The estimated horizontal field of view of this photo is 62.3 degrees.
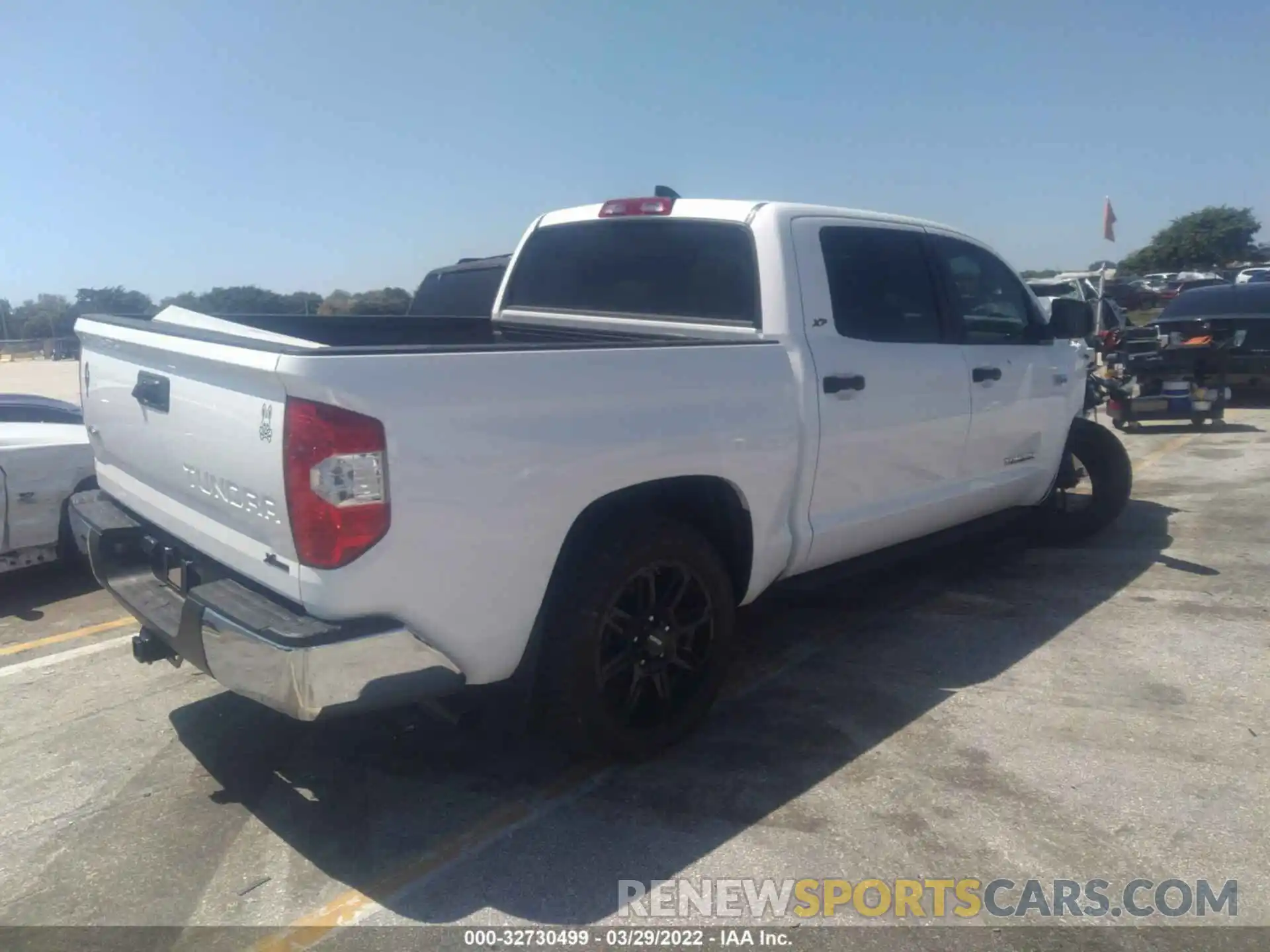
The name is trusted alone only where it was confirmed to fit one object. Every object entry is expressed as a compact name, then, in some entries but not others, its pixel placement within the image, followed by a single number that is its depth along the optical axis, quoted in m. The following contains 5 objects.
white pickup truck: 2.86
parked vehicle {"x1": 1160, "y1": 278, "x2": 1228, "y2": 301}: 36.13
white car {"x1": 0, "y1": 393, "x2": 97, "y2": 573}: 5.89
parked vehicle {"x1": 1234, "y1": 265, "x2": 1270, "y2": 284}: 35.92
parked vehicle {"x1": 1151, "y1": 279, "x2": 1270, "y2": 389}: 12.91
